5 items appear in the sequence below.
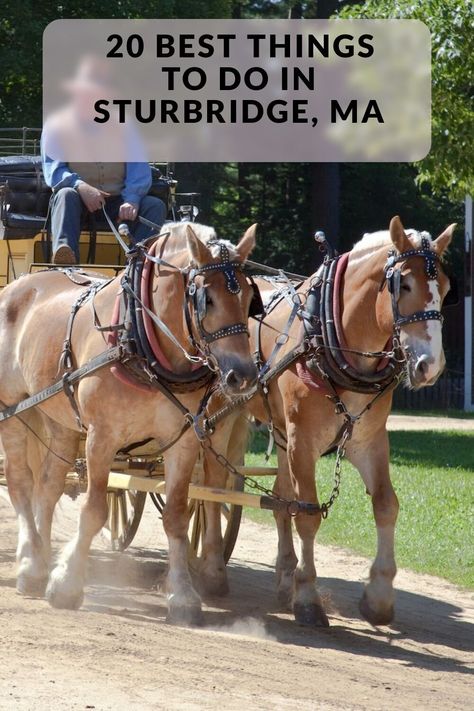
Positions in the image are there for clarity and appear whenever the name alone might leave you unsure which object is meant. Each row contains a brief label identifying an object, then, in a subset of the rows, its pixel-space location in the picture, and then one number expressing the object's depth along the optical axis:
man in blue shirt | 16.78
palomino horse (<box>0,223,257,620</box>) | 12.76
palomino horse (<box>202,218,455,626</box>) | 12.83
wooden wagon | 16.27
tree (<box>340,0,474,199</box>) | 23.30
